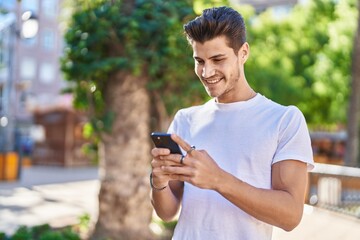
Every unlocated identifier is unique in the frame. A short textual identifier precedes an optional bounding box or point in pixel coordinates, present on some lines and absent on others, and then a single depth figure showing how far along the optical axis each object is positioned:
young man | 1.79
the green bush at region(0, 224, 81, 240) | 5.11
